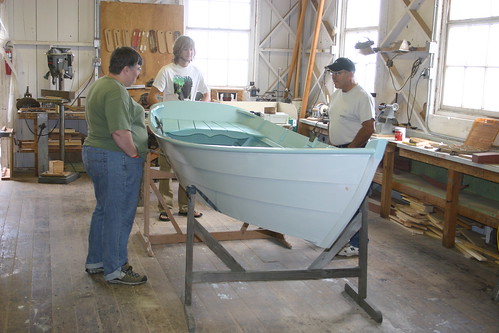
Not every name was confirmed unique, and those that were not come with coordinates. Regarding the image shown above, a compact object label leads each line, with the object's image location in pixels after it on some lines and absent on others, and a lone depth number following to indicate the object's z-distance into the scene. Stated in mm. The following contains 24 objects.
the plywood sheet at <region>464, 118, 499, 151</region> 4805
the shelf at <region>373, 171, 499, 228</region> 4574
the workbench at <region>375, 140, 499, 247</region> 4389
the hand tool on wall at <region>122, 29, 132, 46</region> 8094
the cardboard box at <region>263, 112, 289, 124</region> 7375
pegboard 8023
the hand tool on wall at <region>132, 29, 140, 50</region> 8102
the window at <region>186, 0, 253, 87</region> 8703
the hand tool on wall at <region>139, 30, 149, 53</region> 8141
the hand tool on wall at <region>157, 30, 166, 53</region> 8180
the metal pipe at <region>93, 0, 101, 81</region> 8039
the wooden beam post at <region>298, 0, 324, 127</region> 8164
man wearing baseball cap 4363
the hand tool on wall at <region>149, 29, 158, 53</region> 8170
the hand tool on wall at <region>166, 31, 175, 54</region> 8203
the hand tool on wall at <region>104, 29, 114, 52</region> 8023
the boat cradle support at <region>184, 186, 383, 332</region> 3283
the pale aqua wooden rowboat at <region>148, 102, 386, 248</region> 2838
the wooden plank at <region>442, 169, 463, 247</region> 4723
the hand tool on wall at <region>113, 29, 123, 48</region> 8055
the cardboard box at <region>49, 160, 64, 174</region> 6961
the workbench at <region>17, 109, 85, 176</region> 7062
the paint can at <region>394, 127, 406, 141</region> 5609
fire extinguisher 7387
